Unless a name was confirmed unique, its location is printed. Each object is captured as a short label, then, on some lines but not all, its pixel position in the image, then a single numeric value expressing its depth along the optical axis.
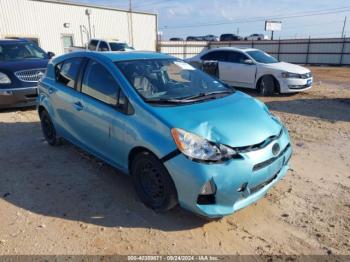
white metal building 21.20
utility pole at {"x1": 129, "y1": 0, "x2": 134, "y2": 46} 28.94
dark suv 7.93
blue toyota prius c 2.98
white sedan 10.11
